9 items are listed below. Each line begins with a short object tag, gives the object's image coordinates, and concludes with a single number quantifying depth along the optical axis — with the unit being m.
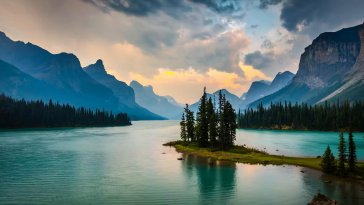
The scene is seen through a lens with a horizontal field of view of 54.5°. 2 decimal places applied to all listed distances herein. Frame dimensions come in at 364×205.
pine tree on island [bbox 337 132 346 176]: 69.00
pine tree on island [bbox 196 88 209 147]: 127.05
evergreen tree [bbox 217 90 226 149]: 116.87
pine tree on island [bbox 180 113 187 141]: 144.68
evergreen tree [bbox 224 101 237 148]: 120.89
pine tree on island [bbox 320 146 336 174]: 72.94
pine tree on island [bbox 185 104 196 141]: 142.12
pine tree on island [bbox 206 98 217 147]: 119.75
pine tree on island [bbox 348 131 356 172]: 68.75
